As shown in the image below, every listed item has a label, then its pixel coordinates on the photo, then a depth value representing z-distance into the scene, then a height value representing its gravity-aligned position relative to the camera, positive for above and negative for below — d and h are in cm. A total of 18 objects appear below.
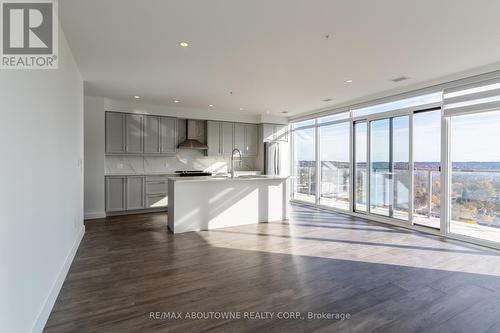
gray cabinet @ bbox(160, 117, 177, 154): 671 +78
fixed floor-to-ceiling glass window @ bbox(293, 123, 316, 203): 764 +3
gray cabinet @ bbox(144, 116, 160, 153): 649 +78
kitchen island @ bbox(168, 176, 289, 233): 473 -70
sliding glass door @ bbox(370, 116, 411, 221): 523 -5
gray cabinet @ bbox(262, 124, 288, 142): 805 +102
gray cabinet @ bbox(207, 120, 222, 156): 733 +77
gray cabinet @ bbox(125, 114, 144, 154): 625 +79
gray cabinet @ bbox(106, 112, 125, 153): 604 +77
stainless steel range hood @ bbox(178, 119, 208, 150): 688 +56
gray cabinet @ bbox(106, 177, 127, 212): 593 -63
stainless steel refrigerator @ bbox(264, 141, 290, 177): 802 +22
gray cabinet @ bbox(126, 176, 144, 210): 616 -63
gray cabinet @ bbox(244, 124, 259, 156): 804 +80
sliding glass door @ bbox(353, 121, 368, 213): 605 -7
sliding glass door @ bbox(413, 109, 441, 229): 475 -6
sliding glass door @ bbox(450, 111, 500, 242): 399 -18
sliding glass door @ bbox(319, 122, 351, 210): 658 +0
